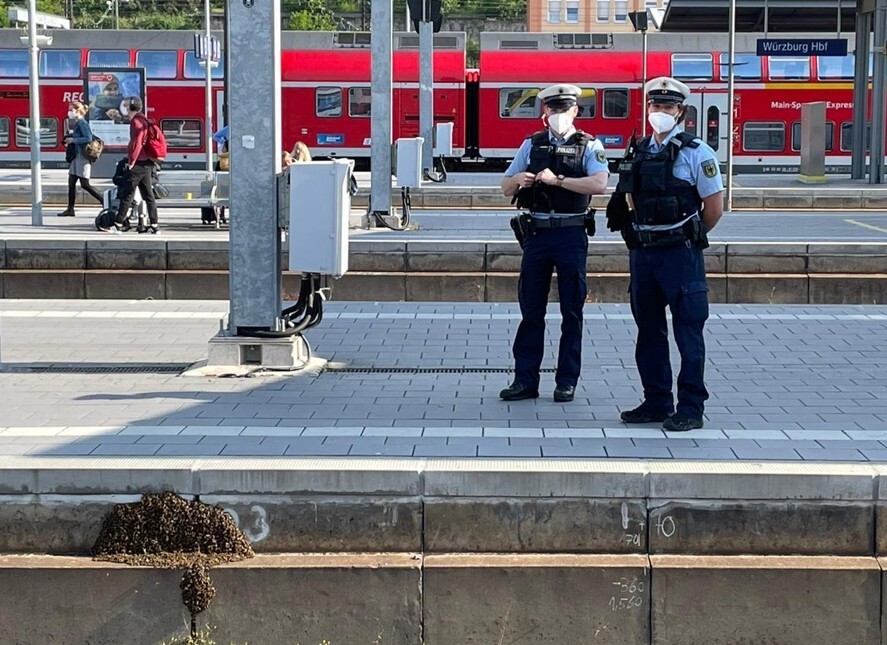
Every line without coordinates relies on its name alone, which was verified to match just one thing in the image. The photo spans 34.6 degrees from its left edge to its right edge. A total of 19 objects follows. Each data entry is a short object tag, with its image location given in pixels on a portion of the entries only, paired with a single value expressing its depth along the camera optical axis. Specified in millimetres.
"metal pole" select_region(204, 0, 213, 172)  33988
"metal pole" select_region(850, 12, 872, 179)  30641
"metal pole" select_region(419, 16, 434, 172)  27656
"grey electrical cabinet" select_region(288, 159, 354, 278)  8852
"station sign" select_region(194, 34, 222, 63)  33656
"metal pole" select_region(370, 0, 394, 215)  19094
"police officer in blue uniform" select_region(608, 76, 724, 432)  7125
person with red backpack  18641
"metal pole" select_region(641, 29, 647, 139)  32055
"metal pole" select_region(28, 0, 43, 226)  19953
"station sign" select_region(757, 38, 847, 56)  31328
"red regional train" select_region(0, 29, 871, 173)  38031
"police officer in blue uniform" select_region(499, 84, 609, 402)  7855
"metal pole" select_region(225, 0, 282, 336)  8922
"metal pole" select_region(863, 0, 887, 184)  28703
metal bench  19375
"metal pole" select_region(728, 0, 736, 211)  23047
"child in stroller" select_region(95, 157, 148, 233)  19031
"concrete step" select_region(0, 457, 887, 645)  5840
